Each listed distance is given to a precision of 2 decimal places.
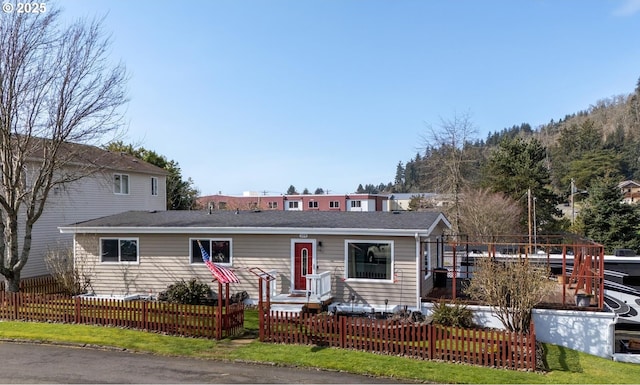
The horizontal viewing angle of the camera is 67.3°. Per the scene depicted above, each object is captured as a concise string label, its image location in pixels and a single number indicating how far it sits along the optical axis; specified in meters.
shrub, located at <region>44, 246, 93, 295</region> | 18.47
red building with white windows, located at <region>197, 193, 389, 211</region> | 70.56
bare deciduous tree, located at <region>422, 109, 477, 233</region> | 39.22
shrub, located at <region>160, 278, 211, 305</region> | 16.70
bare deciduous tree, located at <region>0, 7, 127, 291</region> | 15.88
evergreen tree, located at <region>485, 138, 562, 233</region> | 42.84
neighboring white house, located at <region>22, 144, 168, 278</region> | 21.98
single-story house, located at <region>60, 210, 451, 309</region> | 16.23
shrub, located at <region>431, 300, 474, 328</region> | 14.13
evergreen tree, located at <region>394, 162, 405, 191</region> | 140.00
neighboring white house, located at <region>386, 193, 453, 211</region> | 40.22
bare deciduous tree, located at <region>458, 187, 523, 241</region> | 34.34
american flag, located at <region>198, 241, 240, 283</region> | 12.70
